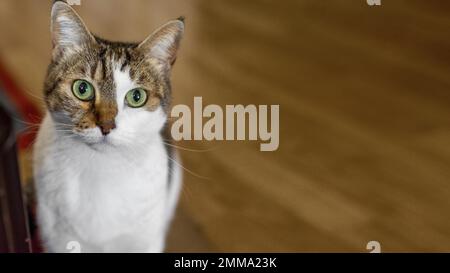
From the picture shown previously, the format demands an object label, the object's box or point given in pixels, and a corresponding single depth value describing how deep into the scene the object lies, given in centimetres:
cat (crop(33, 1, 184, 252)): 101
